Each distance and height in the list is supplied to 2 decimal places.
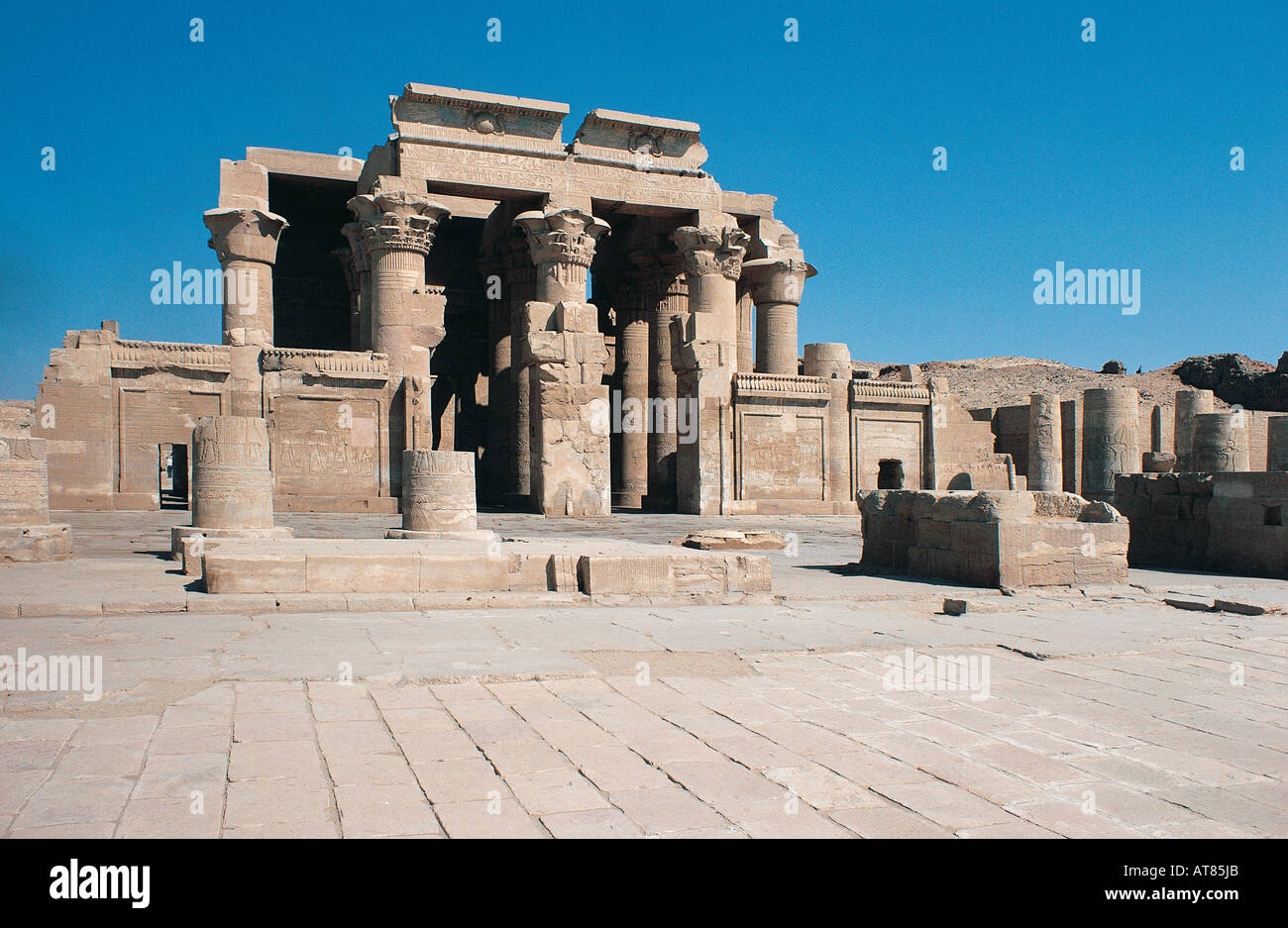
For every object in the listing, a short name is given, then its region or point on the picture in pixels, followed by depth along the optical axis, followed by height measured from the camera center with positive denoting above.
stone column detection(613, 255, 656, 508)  28.69 +3.45
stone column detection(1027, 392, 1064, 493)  26.64 +0.79
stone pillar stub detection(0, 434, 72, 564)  11.29 -0.15
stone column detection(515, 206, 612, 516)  22.03 +1.93
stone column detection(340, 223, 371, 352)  23.05 +5.04
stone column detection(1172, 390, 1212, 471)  29.05 +1.80
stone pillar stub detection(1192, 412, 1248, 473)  18.11 +0.52
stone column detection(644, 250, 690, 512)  27.31 +3.15
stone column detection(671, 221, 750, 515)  23.62 +2.85
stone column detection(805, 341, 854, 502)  25.05 +0.86
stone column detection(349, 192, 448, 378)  22.03 +4.99
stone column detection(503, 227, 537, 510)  25.06 +3.14
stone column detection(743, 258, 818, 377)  27.17 +4.83
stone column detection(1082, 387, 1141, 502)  23.59 +0.87
